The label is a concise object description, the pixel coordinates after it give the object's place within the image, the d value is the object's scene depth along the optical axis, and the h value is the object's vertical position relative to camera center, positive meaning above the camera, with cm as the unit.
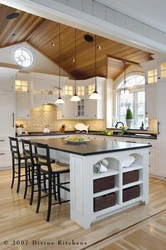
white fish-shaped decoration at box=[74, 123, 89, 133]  735 -14
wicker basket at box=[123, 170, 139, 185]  308 -82
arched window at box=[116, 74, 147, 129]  616 +77
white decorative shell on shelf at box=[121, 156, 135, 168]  315 -59
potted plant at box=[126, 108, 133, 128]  621 +17
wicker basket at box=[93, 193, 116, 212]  274 -108
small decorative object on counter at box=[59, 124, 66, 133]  714 -19
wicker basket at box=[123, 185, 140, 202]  307 -107
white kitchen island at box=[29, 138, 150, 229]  261 -81
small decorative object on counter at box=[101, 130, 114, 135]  614 -27
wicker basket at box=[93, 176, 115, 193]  274 -84
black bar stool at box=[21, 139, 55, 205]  334 -60
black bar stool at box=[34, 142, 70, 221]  283 -68
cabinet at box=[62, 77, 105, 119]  680 +67
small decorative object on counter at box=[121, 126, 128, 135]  599 -18
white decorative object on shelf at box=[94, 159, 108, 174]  286 -61
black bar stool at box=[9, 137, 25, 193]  393 -67
